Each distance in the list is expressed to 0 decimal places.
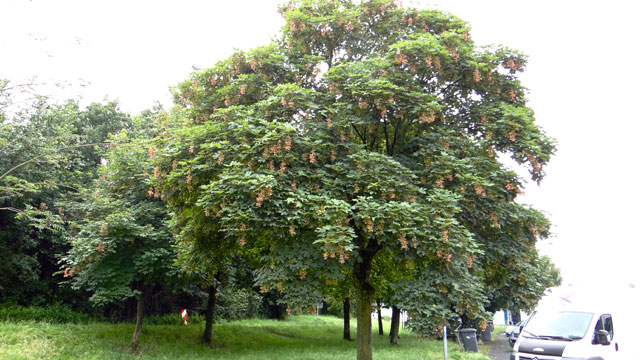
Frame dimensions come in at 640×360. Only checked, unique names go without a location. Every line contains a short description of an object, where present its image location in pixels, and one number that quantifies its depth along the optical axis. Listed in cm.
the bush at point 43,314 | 1789
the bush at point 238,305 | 2664
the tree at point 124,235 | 1379
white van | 917
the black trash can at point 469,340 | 1872
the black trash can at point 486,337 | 2508
